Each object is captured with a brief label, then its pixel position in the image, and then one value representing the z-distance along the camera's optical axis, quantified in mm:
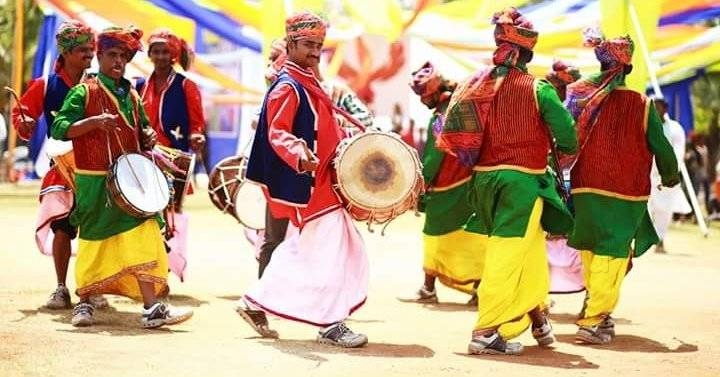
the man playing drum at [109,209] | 7715
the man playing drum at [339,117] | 7906
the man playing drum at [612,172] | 7793
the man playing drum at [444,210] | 9375
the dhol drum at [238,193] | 9492
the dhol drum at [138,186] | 7547
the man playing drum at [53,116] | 8328
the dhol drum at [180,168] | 8992
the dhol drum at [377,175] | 7027
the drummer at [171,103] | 9375
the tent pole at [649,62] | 14407
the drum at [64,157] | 8453
